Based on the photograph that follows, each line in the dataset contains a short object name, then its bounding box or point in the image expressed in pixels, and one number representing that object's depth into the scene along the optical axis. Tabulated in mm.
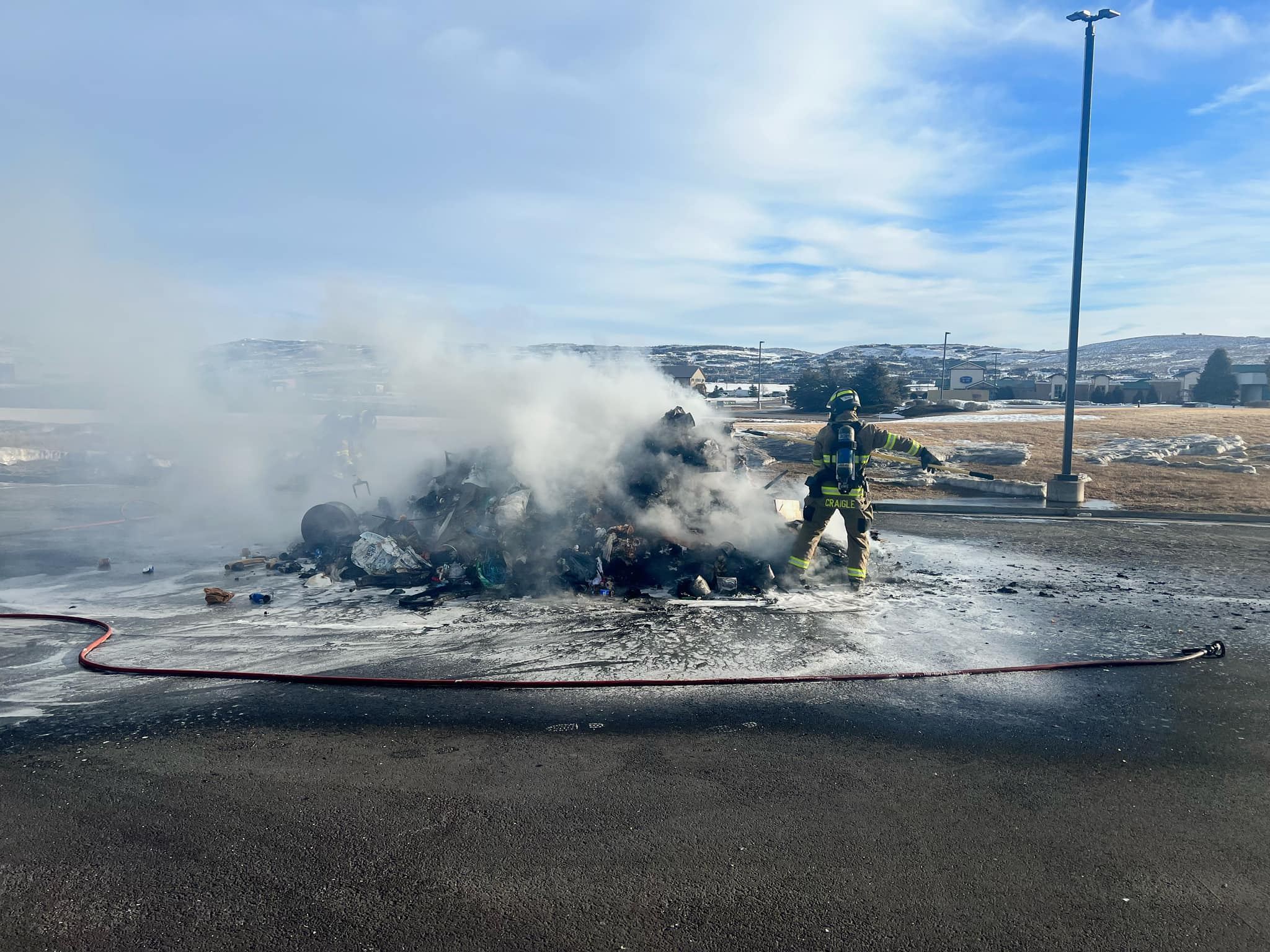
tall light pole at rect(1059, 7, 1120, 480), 13375
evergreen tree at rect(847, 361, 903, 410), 39094
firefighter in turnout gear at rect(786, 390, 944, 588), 9062
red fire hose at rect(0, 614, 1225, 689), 5926
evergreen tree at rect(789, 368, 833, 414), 41719
